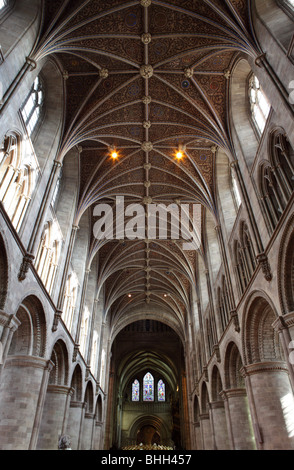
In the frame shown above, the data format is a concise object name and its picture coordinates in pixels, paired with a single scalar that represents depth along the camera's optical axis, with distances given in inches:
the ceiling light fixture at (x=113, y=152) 712.4
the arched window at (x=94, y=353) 923.5
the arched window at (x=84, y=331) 801.1
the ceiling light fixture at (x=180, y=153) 708.0
